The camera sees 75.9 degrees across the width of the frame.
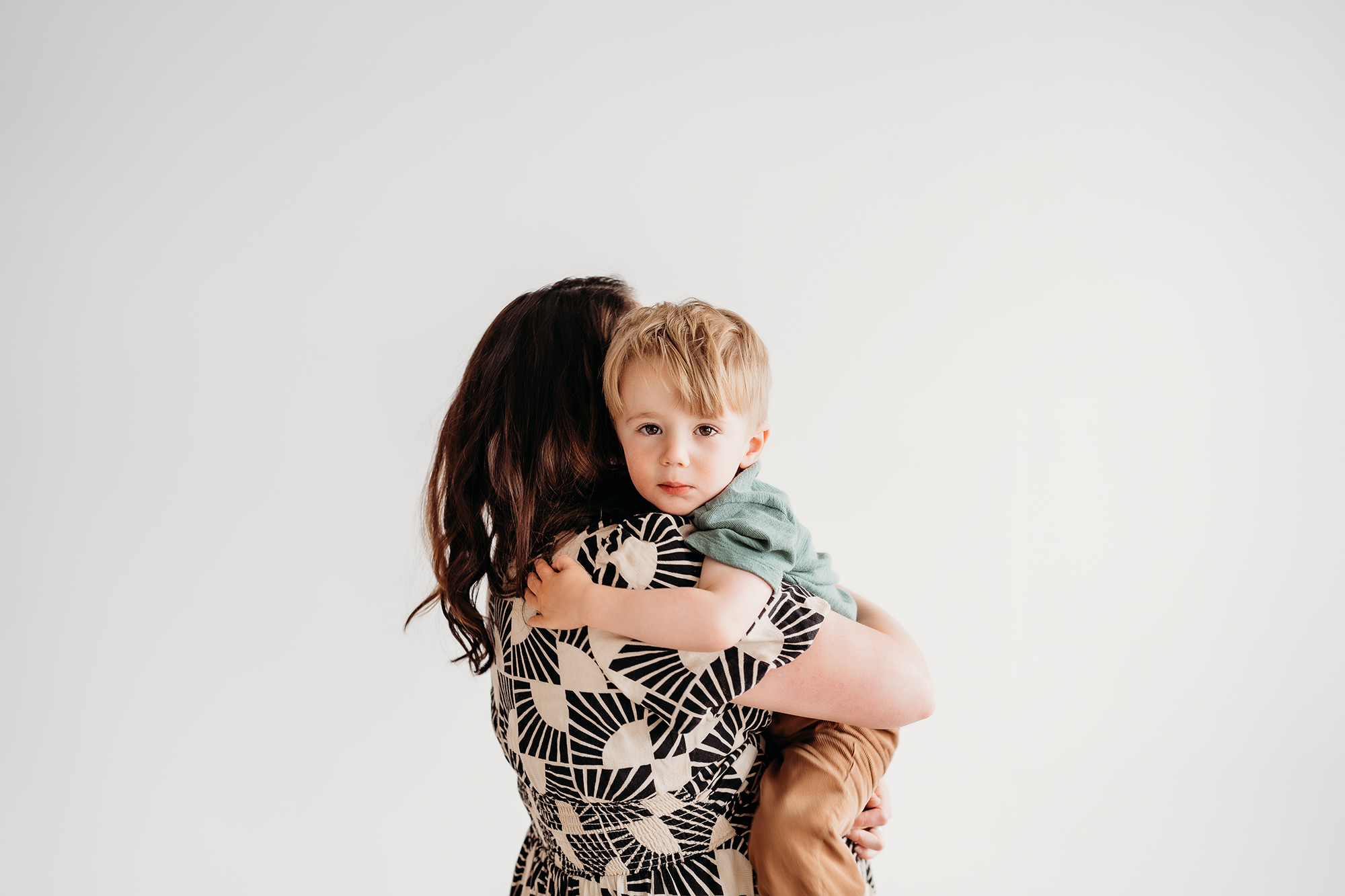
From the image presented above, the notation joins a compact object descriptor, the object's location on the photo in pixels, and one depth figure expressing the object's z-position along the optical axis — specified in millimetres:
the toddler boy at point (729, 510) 1005
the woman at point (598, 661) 989
